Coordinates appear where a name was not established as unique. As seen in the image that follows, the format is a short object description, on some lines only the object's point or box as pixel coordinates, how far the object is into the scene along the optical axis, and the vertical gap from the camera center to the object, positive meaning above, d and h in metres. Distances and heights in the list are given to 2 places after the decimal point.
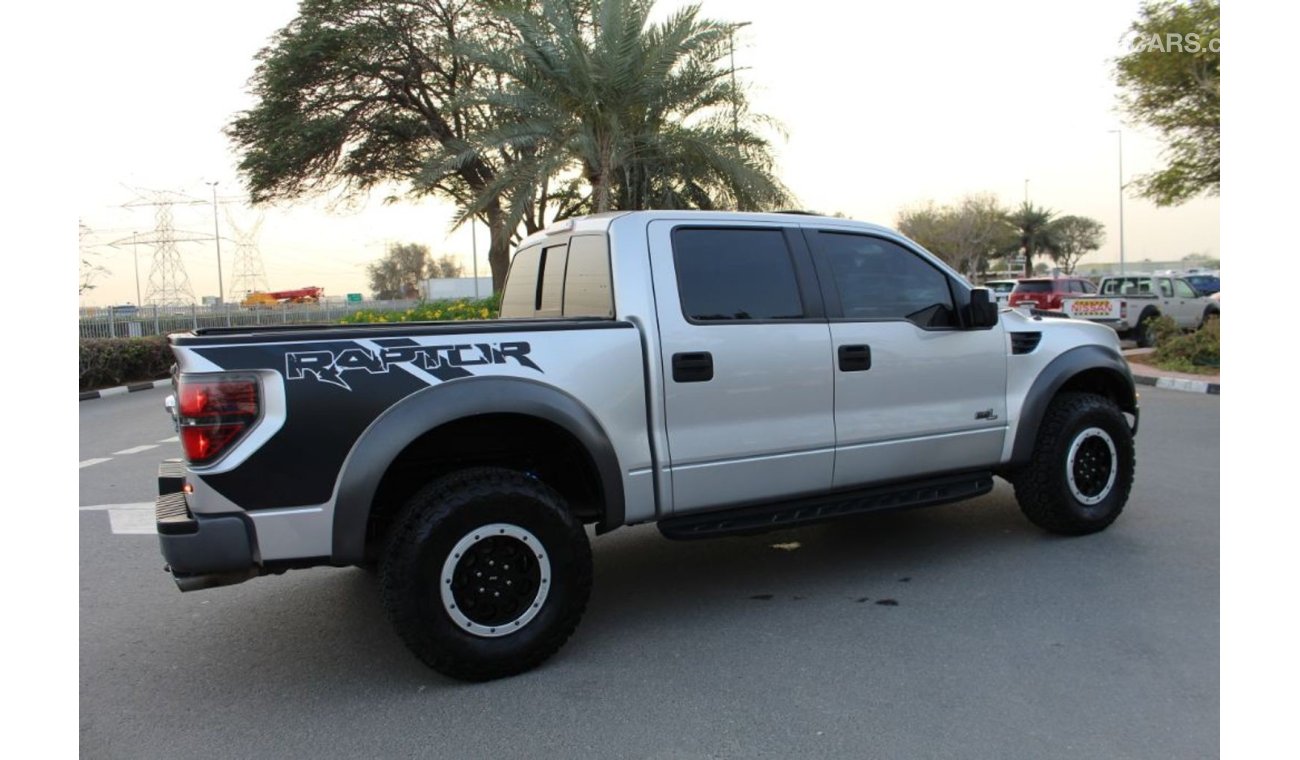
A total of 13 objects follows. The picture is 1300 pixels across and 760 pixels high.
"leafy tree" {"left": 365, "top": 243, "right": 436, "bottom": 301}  75.00 +5.76
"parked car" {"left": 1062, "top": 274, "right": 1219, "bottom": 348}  19.80 +0.25
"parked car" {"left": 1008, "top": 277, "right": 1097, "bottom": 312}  21.58 +0.70
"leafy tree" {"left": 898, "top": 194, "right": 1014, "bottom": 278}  54.97 +5.55
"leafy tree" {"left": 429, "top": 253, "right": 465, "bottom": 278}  75.75 +5.72
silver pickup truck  3.52 -0.41
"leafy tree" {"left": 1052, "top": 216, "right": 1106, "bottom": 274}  68.75 +6.26
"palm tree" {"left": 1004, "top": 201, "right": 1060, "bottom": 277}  53.31 +5.33
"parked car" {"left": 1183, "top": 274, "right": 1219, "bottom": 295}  43.65 +1.55
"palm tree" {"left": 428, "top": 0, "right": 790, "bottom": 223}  15.09 +3.84
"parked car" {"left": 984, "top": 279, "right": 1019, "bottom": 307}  27.89 +1.10
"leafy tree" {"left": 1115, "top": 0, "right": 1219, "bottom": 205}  14.72 +3.89
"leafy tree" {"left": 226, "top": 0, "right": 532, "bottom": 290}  25.80 +7.18
